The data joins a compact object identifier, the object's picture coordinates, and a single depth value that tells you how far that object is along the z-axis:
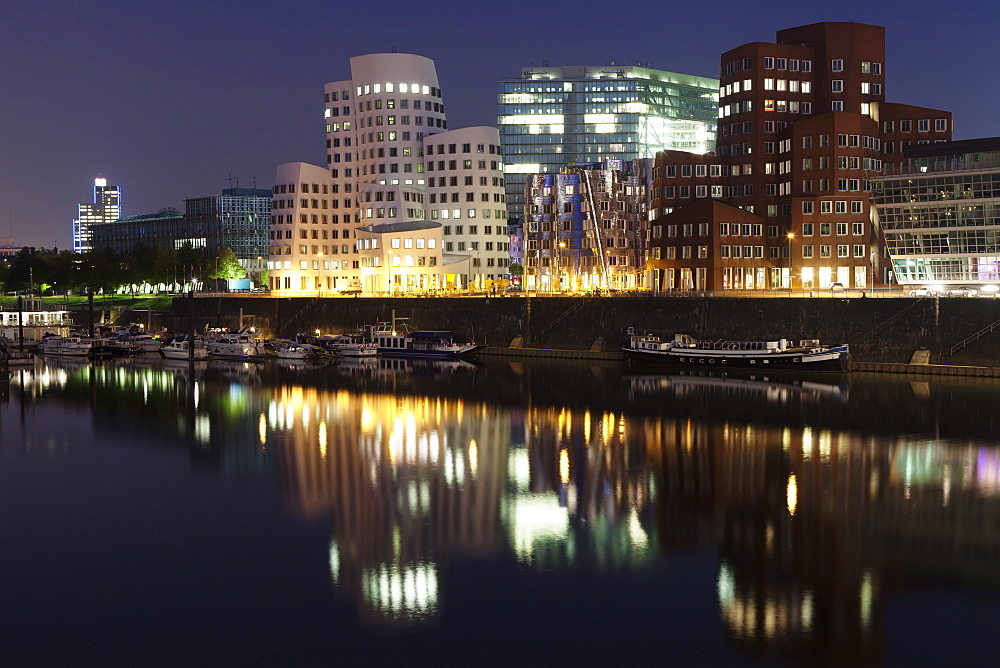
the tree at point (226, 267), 187.38
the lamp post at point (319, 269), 164.11
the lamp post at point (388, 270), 147.88
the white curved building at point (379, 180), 155.75
